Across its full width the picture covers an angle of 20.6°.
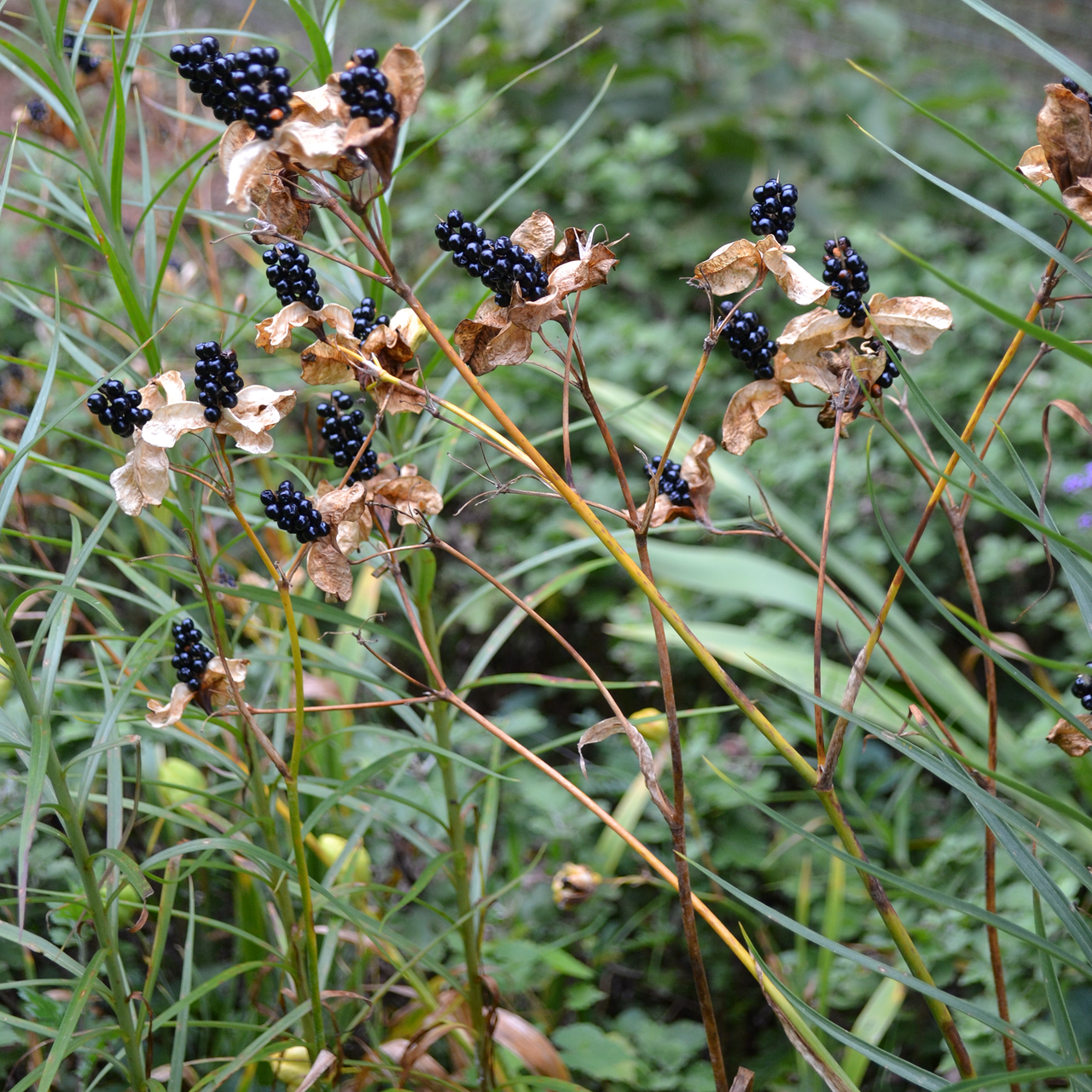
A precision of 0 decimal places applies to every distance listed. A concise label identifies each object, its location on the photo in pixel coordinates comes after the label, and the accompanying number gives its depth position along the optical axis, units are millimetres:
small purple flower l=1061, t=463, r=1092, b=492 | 1556
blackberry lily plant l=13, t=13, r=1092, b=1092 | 923
